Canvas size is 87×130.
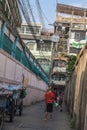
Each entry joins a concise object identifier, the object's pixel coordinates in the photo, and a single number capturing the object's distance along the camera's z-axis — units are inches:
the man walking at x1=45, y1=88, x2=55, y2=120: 495.0
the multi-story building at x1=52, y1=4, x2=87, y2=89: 1860.8
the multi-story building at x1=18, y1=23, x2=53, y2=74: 1688.9
